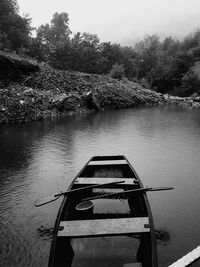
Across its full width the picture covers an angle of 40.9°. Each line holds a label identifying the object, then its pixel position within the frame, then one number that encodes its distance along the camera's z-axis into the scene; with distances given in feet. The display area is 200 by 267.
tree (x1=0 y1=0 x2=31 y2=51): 140.87
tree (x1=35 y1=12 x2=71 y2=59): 175.11
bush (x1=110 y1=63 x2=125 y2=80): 188.14
